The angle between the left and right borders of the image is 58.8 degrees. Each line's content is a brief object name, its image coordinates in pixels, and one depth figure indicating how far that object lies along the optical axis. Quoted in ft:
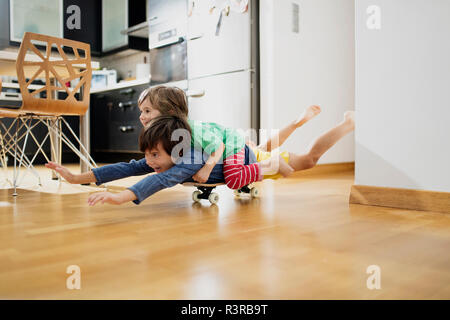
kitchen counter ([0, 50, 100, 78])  6.76
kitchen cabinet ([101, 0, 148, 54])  14.70
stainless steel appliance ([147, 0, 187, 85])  10.53
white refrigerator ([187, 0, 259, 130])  9.25
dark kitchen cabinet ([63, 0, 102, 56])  16.08
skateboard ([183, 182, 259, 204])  5.21
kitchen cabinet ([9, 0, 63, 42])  14.99
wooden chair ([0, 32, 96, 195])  6.32
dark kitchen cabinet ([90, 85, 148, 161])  13.48
